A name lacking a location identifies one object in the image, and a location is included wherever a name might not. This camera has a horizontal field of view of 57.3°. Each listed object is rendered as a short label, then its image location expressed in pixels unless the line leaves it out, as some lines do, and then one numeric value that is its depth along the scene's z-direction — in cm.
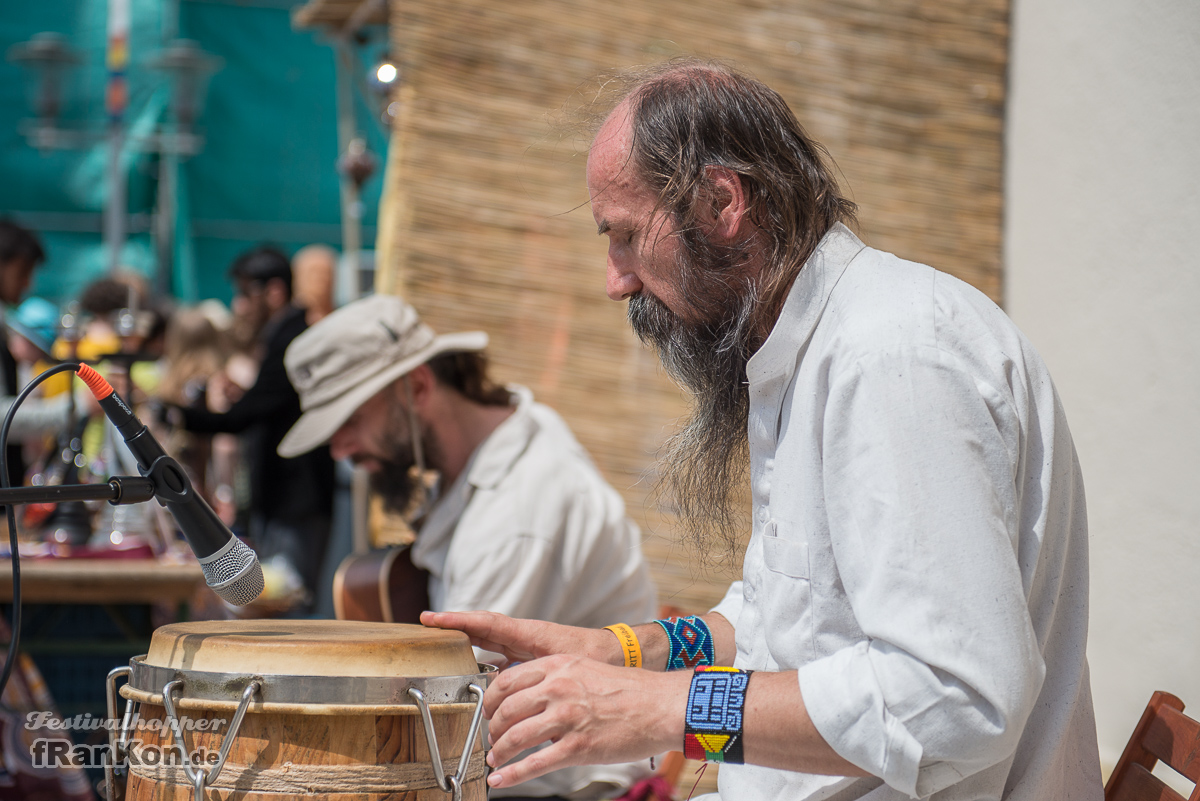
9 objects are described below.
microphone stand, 126
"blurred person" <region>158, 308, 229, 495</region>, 547
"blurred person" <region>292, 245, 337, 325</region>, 601
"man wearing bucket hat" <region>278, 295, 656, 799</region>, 242
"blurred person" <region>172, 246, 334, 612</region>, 486
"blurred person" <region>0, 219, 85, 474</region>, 347
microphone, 133
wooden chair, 139
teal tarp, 899
